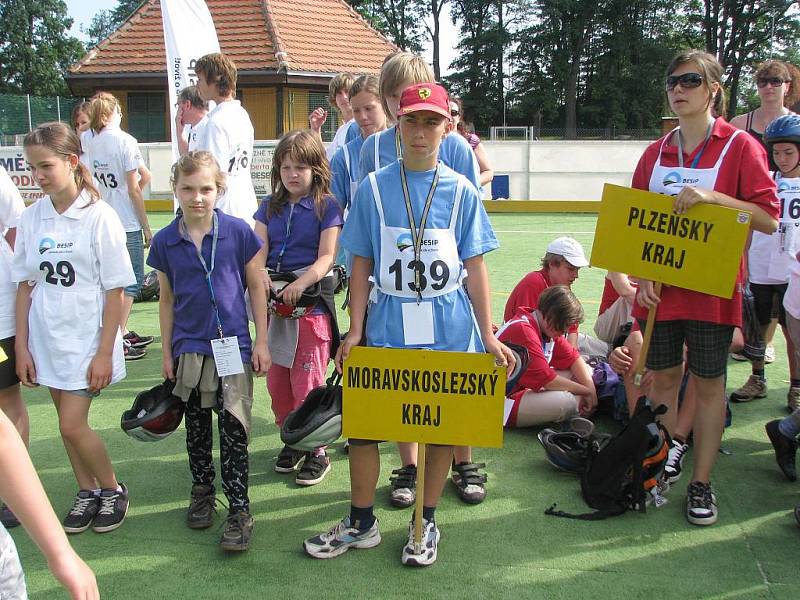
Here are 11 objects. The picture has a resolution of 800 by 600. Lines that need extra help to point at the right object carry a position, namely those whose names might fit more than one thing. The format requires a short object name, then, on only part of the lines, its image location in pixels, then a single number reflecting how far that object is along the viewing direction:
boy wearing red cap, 2.96
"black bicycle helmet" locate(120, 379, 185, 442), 3.29
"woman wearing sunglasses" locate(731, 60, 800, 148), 5.20
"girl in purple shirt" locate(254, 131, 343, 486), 3.90
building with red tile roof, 22.77
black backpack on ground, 3.51
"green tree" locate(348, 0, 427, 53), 57.50
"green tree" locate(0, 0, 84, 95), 55.97
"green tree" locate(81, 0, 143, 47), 89.69
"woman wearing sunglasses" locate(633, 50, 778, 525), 3.33
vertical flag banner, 8.23
